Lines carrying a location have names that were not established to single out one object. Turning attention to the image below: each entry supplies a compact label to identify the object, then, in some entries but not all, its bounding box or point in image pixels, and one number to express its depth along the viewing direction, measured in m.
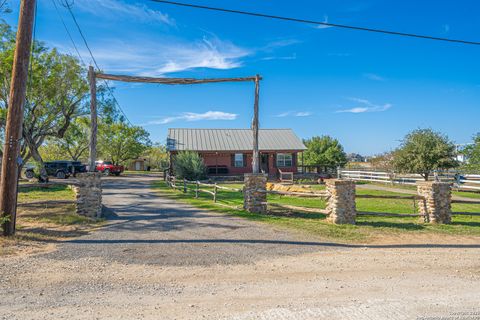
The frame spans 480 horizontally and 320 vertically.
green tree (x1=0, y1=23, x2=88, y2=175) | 19.15
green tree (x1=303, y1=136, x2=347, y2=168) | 40.69
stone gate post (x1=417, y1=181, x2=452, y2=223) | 10.98
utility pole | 8.12
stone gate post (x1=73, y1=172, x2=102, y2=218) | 10.78
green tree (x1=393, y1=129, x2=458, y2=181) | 26.67
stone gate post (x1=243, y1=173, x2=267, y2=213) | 12.35
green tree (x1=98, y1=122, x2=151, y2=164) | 47.13
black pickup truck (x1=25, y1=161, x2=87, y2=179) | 30.00
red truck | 39.78
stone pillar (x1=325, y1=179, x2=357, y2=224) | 10.46
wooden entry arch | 11.23
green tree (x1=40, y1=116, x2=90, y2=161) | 28.13
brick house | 33.66
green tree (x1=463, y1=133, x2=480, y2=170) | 24.98
